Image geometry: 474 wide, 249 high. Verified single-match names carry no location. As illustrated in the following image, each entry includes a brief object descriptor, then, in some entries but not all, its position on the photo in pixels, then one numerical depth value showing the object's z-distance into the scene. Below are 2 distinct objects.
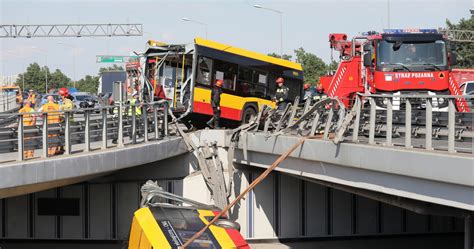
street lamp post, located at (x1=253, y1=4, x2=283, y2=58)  48.89
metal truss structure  71.81
